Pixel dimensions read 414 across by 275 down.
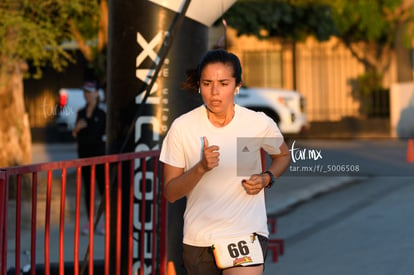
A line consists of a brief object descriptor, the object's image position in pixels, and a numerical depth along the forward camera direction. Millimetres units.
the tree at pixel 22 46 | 14336
